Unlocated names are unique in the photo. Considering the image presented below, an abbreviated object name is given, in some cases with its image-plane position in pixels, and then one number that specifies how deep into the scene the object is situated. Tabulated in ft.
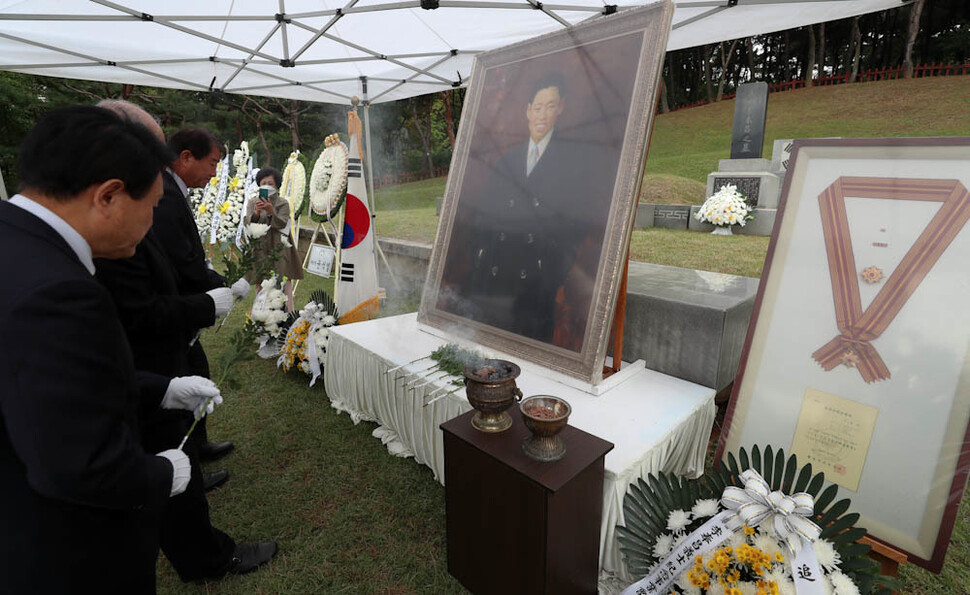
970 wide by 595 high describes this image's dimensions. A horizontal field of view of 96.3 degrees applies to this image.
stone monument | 27.25
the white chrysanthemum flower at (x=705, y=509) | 5.24
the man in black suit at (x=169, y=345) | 5.61
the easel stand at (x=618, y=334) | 7.78
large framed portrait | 7.28
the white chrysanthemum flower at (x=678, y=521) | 5.33
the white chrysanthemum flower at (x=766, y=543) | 4.68
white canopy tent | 12.88
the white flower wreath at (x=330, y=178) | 14.51
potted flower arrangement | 25.93
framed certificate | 5.14
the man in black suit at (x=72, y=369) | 2.77
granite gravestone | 34.09
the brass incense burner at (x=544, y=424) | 5.10
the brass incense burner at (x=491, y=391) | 5.62
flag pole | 16.02
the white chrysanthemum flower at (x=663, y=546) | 5.31
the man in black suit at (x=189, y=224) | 6.82
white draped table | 6.10
